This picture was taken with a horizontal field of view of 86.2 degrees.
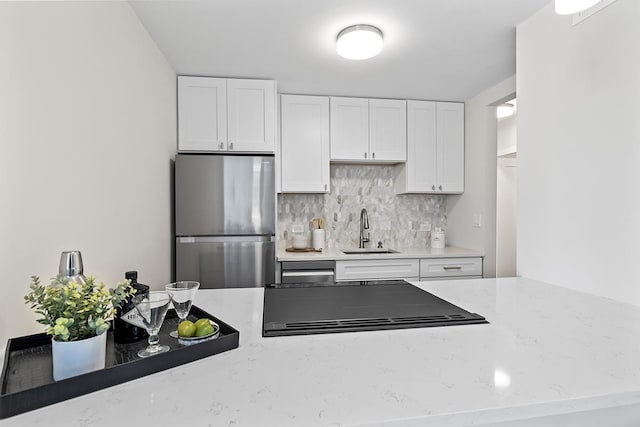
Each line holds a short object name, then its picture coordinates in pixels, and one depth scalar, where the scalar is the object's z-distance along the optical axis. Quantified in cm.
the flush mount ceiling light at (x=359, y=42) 197
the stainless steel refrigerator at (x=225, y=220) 256
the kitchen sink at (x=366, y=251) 333
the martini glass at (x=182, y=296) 97
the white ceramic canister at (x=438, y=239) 346
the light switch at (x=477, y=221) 317
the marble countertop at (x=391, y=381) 64
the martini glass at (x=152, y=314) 85
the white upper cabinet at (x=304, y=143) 313
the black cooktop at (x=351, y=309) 109
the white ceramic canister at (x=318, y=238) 329
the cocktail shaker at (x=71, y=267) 101
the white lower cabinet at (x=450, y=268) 307
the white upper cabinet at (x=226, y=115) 277
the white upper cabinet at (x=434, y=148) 337
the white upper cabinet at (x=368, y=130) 323
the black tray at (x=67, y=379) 66
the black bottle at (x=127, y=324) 93
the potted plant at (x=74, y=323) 72
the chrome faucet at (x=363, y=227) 352
